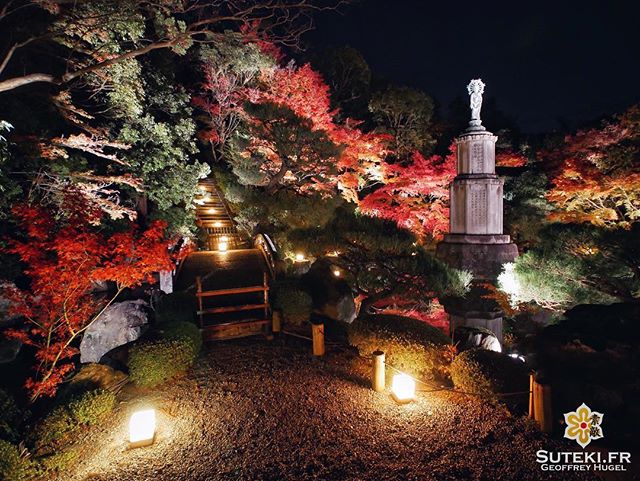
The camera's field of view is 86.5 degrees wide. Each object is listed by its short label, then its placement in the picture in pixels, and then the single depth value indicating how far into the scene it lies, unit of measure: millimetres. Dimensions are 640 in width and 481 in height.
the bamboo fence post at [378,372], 5613
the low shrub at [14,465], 3468
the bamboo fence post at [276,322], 8586
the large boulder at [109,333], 8133
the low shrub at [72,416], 4148
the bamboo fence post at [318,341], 7199
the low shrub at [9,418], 3934
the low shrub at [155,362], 5730
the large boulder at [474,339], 7301
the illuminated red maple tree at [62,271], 5301
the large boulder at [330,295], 10430
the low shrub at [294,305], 8906
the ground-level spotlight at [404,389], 5246
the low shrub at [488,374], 5031
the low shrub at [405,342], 5898
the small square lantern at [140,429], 4320
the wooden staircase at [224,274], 8438
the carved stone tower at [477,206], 12289
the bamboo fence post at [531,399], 4602
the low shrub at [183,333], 6271
